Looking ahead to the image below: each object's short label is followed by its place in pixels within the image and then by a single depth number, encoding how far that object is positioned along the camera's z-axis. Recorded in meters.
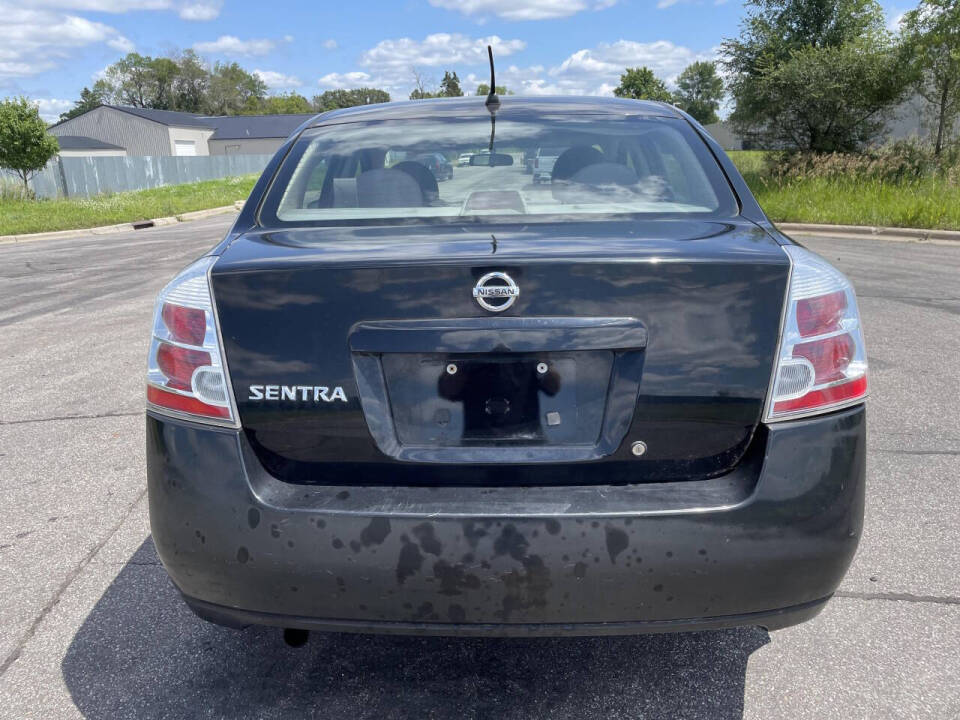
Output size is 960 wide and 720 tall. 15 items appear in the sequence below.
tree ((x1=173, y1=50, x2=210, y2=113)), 111.81
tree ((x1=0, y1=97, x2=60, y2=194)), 28.38
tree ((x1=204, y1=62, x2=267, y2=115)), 115.19
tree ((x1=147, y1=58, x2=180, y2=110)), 109.94
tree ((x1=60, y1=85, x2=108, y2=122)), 112.77
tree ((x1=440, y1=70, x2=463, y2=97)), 111.62
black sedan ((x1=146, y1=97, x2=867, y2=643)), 1.82
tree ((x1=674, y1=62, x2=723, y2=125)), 117.31
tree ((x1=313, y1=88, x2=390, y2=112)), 123.50
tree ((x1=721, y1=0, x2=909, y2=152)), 20.78
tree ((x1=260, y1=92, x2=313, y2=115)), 119.31
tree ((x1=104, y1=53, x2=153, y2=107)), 109.94
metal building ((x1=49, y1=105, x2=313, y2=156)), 67.44
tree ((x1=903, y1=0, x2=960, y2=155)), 18.41
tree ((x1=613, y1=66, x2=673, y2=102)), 96.38
